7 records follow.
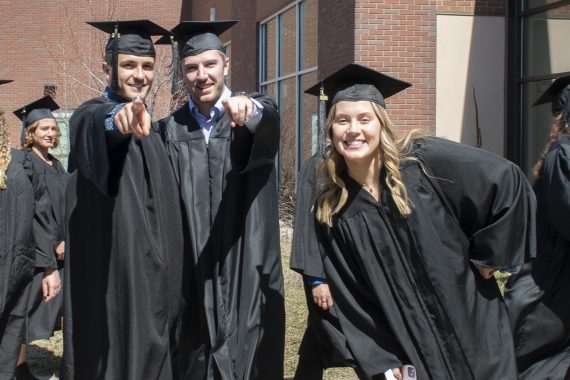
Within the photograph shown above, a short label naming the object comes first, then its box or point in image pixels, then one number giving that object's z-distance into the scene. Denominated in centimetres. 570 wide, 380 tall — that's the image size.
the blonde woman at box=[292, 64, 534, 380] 346
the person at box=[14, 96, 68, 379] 585
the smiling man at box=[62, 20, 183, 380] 353
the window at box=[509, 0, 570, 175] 995
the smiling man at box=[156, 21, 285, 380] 364
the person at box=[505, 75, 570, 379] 436
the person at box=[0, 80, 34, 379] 518
